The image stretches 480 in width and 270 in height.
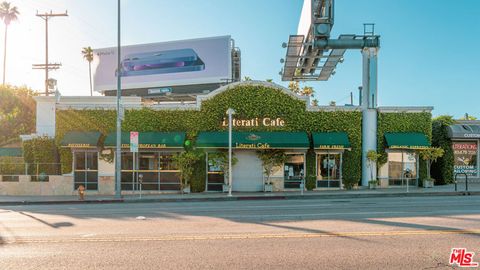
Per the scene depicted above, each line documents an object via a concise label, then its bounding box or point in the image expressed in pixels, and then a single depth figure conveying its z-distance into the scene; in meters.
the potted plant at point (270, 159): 22.31
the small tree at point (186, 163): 21.95
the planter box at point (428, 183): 22.73
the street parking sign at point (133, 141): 19.97
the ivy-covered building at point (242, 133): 22.80
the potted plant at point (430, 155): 22.52
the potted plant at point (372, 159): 22.36
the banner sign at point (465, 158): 25.06
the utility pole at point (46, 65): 43.93
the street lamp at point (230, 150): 20.27
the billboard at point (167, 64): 34.66
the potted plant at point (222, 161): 22.12
